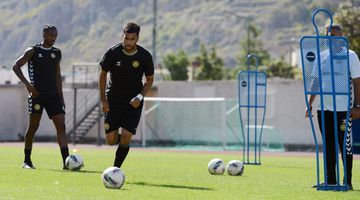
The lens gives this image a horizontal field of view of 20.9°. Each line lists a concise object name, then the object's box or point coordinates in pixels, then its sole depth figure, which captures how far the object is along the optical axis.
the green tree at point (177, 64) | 113.03
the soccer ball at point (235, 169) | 17.03
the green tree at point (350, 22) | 53.44
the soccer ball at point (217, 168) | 17.16
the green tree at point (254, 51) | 112.06
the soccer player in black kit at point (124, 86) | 14.63
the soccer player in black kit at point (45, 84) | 17.42
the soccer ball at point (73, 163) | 16.83
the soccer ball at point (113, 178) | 12.91
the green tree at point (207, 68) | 106.44
